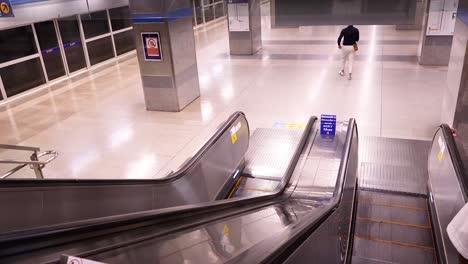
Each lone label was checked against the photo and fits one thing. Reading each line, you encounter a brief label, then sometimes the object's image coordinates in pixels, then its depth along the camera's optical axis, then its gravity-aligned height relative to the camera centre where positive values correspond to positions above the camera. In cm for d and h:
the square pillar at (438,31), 1007 -166
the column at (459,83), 558 -172
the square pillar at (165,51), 785 -133
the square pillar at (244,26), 1277 -152
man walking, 941 -171
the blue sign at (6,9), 651 -19
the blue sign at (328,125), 564 -213
